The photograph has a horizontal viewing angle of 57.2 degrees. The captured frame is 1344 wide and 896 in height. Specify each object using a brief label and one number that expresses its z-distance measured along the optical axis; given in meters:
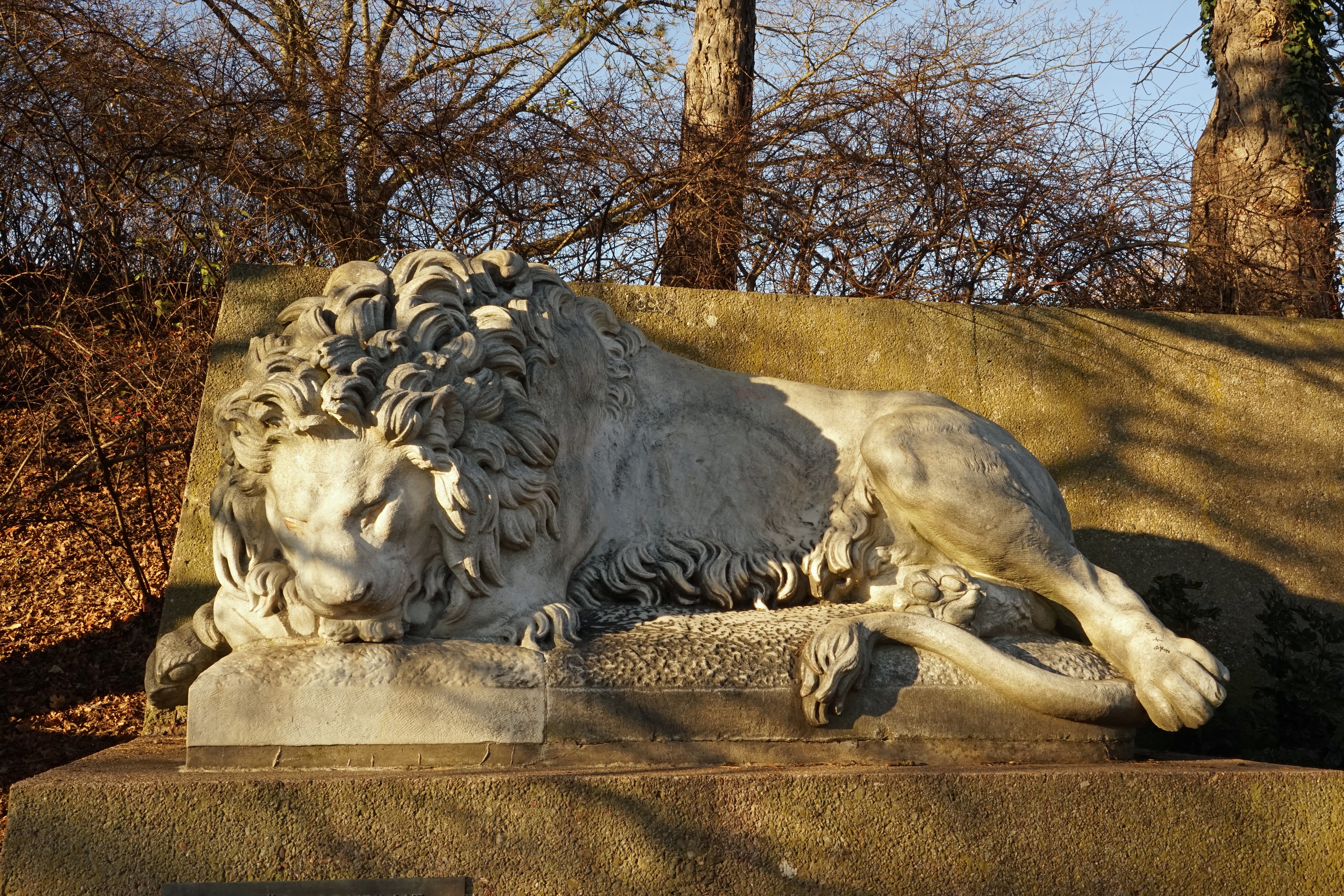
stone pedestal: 2.58
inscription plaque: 2.55
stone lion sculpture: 3.07
